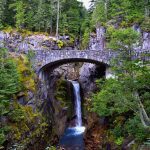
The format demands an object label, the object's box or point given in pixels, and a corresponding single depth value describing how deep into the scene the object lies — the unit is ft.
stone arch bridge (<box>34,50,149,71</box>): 113.70
